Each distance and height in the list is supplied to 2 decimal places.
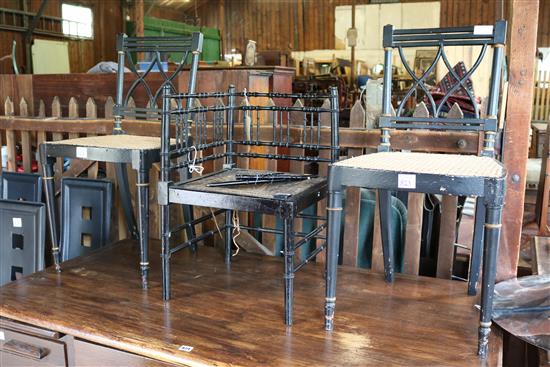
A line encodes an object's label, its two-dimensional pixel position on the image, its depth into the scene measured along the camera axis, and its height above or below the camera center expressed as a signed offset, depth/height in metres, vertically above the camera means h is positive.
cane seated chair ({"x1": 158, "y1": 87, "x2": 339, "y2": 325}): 1.77 -0.26
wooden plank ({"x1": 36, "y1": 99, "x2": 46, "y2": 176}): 3.15 -0.06
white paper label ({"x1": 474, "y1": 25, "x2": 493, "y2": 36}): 1.88 +0.28
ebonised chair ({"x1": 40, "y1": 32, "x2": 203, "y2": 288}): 2.11 -0.16
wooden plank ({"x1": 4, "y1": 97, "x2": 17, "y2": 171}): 3.28 -0.26
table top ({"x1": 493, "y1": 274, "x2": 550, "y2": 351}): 1.79 -0.69
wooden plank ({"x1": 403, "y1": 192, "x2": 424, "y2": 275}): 2.29 -0.52
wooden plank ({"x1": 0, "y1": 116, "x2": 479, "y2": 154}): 2.21 -0.12
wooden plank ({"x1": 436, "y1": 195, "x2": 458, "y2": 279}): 2.25 -0.53
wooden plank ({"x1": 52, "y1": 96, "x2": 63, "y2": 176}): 3.17 -0.06
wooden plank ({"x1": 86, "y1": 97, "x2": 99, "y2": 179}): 3.03 -0.03
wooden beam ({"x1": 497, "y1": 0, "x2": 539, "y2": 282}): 2.02 -0.04
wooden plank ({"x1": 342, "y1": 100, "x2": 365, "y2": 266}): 2.39 -0.46
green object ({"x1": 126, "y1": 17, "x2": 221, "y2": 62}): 9.65 +1.46
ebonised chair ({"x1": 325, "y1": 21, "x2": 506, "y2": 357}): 1.54 -0.17
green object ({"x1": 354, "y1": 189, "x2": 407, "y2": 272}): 2.44 -0.54
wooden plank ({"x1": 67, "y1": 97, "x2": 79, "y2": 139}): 3.14 -0.02
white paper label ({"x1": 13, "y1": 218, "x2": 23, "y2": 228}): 2.73 -0.59
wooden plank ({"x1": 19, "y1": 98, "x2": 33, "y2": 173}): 3.23 -0.27
